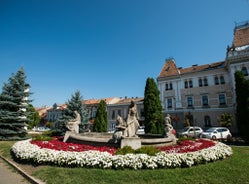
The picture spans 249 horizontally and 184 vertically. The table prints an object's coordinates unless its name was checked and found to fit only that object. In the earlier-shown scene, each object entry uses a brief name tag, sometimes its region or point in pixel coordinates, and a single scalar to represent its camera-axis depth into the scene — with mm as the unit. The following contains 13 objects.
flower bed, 6352
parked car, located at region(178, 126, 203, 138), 21938
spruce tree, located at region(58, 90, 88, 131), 22444
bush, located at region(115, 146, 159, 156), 7104
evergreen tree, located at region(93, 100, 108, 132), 26891
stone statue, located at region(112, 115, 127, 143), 8890
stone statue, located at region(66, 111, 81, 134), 13234
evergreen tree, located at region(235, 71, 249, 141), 17219
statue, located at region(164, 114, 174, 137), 11602
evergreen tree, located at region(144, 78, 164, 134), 24406
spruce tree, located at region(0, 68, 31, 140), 17562
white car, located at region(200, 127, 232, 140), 20219
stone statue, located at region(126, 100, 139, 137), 9066
